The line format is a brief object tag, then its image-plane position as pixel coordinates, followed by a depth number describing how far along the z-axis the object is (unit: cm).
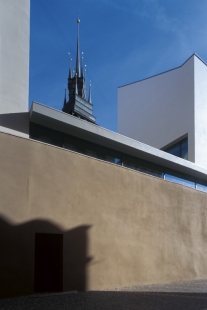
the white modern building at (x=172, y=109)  2033
